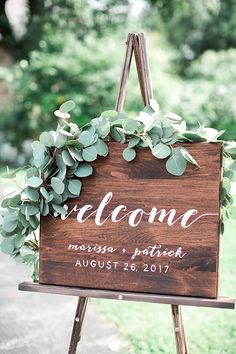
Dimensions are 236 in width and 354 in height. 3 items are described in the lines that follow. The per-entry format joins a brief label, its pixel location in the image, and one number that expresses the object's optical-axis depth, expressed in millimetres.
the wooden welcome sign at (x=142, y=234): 1984
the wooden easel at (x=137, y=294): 1976
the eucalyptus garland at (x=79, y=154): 2000
